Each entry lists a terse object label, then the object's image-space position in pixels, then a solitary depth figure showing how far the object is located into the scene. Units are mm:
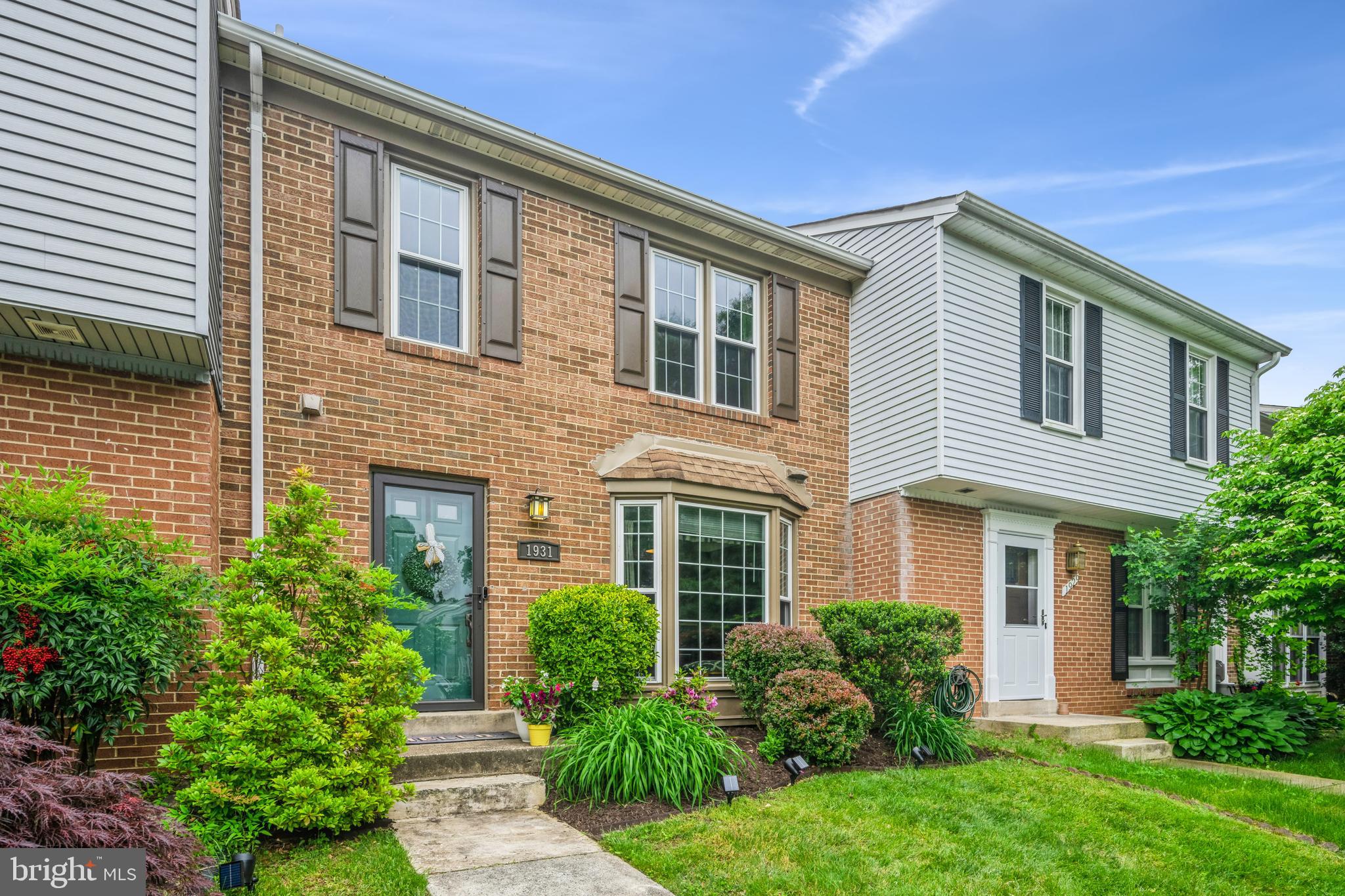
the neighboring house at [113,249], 4906
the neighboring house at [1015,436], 9969
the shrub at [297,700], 4777
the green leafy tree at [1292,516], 9383
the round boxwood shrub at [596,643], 7105
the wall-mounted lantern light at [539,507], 7957
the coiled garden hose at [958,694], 9664
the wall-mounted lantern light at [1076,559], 11328
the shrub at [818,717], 7172
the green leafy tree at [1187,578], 10867
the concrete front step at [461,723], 7141
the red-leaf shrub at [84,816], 3146
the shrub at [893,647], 8250
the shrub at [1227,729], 9461
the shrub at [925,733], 7883
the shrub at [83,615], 4516
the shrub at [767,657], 7750
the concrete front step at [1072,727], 9328
